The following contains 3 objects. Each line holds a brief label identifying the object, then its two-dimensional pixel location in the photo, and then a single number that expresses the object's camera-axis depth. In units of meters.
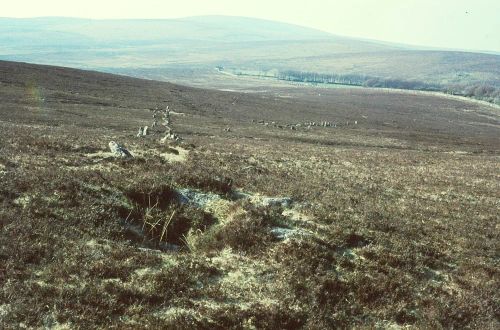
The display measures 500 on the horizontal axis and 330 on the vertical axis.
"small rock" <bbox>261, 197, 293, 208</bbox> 13.91
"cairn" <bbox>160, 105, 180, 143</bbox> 34.02
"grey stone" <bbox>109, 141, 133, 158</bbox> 18.41
